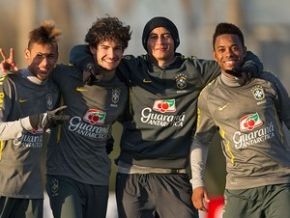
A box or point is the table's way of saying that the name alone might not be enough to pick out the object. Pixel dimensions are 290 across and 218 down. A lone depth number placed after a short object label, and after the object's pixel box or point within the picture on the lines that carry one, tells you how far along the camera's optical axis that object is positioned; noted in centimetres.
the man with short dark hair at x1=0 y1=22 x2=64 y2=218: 1586
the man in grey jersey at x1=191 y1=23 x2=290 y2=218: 1569
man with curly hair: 1627
